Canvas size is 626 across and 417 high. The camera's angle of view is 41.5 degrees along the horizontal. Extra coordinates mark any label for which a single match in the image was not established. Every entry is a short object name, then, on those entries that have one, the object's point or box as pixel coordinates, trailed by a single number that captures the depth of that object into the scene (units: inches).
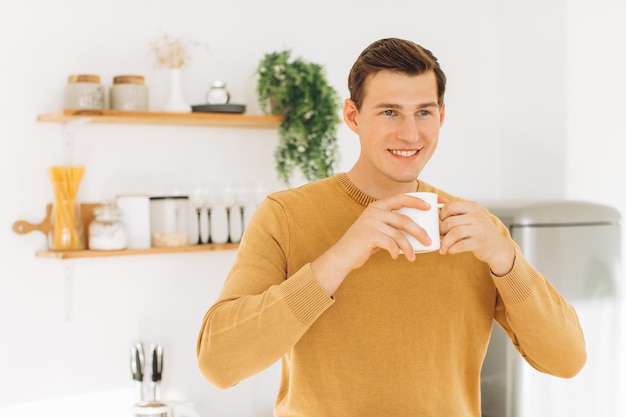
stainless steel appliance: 124.3
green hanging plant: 122.7
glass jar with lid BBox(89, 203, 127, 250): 110.6
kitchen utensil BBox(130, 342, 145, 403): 116.3
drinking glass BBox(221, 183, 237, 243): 123.9
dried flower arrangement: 118.2
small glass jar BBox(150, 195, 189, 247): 117.6
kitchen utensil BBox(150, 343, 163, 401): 116.9
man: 55.1
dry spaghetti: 110.0
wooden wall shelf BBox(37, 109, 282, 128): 107.7
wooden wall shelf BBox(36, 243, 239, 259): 107.9
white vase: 117.0
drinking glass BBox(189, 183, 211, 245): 121.6
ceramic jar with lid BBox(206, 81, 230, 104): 120.3
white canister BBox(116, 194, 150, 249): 114.3
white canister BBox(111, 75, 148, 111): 113.0
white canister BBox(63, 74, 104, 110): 109.9
